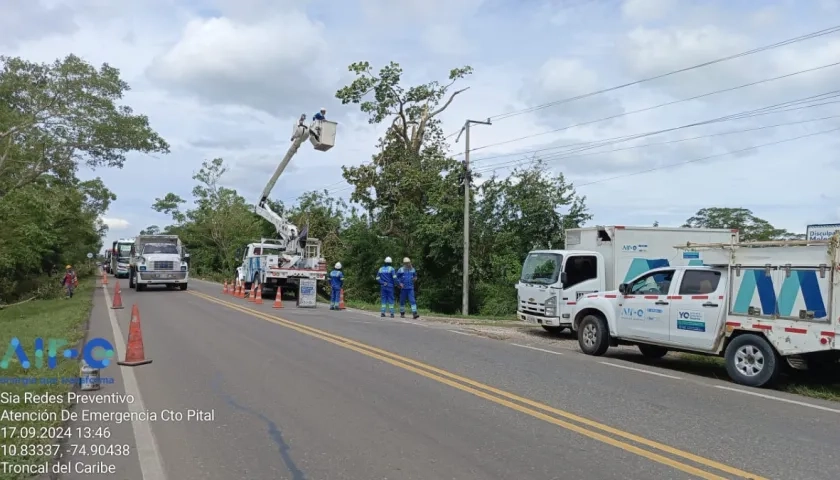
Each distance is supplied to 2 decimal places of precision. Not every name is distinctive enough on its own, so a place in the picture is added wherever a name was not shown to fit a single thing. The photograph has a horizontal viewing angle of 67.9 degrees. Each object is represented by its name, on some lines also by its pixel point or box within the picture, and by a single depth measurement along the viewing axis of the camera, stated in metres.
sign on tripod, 22.03
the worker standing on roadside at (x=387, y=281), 19.31
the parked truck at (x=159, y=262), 28.88
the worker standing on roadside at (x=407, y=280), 19.25
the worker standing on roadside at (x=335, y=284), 21.52
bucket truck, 23.58
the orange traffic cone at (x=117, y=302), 19.77
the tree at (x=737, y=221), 39.56
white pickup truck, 8.59
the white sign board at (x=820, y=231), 12.91
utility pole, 23.47
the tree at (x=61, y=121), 26.86
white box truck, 14.66
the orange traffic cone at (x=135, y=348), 9.34
